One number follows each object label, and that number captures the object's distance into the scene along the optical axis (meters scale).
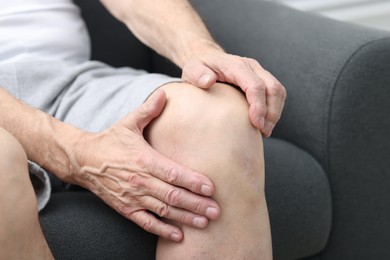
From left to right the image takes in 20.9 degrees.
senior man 1.05
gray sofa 1.33
